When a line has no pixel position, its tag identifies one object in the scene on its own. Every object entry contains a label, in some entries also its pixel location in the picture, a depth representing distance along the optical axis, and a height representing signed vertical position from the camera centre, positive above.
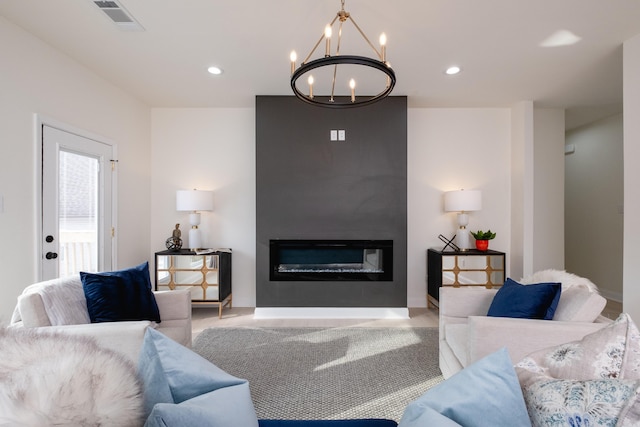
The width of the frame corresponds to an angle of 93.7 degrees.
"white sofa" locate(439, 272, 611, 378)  1.50 -0.59
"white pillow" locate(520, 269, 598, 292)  1.89 -0.43
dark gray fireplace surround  3.69 +0.31
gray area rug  1.90 -1.22
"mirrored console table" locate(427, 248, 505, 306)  3.64 -0.68
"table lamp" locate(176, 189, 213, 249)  3.66 +0.10
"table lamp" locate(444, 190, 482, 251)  3.70 +0.10
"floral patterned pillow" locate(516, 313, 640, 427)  0.70 -0.45
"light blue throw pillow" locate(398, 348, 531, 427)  0.72 -0.47
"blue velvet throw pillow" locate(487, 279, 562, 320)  1.69 -0.52
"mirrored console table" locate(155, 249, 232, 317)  3.54 -0.73
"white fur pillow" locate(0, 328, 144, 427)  0.49 -0.31
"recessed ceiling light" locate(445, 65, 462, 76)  2.98 +1.45
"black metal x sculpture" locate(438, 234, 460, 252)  3.89 -0.39
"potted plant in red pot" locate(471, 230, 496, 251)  3.79 -0.33
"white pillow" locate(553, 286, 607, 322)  1.60 -0.51
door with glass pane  2.55 +0.08
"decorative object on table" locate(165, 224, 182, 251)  3.73 -0.35
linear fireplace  3.71 -0.59
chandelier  1.58 +1.43
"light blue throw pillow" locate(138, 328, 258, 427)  0.72 -0.45
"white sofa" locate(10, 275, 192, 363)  1.53 -0.59
